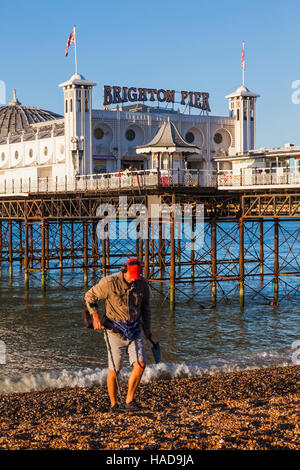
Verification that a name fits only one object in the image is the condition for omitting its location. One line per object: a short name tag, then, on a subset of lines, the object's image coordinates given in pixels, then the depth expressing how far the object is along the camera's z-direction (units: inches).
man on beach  434.0
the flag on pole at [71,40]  1739.9
